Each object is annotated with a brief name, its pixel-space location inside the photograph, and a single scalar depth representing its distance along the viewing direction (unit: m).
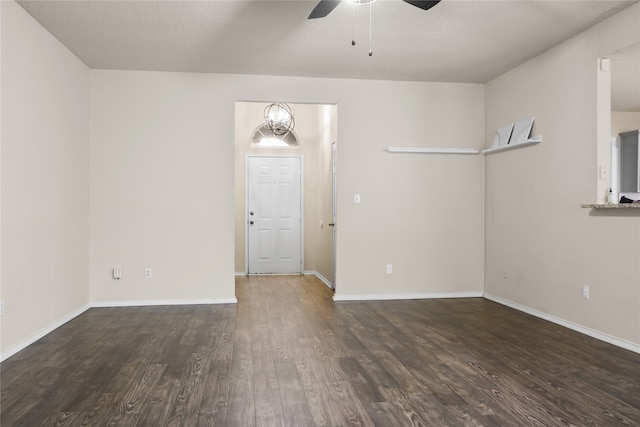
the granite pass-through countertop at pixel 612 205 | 3.53
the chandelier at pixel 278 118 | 7.41
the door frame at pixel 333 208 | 6.38
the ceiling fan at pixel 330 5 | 2.93
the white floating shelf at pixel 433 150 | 5.69
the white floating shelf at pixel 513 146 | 4.70
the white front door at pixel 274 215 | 7.91
